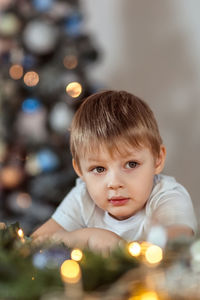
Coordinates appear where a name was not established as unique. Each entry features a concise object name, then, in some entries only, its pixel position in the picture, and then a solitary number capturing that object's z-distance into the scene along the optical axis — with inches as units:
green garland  26.1
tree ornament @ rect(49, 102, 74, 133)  102.9
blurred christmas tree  104.3
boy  46.5
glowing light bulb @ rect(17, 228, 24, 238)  39.3
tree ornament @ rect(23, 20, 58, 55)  104.1
